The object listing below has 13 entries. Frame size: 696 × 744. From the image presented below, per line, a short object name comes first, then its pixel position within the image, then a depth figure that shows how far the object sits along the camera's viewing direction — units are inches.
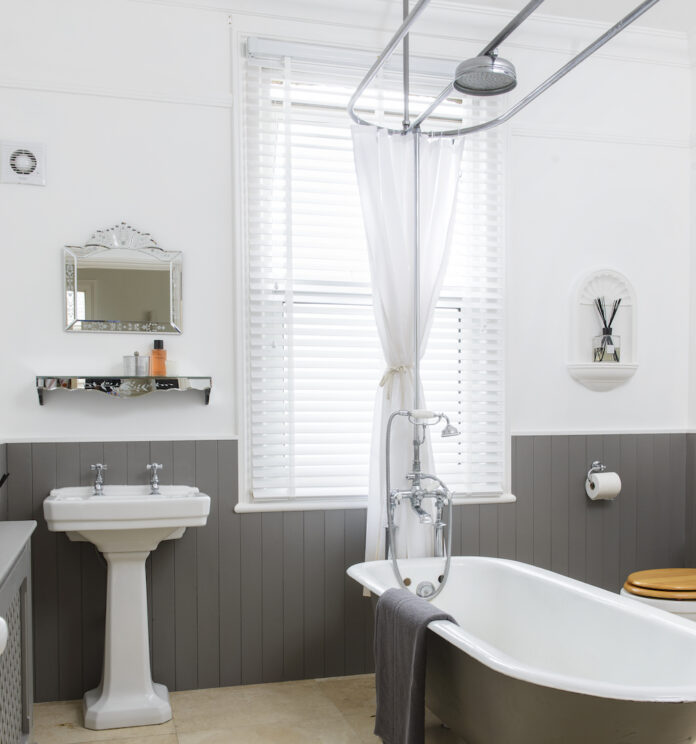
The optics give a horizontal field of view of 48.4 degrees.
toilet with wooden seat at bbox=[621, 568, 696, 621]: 116.4
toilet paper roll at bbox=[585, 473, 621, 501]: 138.7
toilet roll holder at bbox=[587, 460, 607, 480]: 142.6
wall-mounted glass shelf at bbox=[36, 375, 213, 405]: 117.4
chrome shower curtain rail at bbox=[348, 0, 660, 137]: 86.3
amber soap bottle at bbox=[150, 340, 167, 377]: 121.5
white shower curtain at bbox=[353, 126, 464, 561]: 125.2
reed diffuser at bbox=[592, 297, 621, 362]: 142.3
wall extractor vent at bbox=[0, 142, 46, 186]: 119.6
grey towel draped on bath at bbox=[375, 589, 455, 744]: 91.3
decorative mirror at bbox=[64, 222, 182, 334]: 121.6
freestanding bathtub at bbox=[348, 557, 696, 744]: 72.2
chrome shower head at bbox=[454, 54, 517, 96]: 90.5
